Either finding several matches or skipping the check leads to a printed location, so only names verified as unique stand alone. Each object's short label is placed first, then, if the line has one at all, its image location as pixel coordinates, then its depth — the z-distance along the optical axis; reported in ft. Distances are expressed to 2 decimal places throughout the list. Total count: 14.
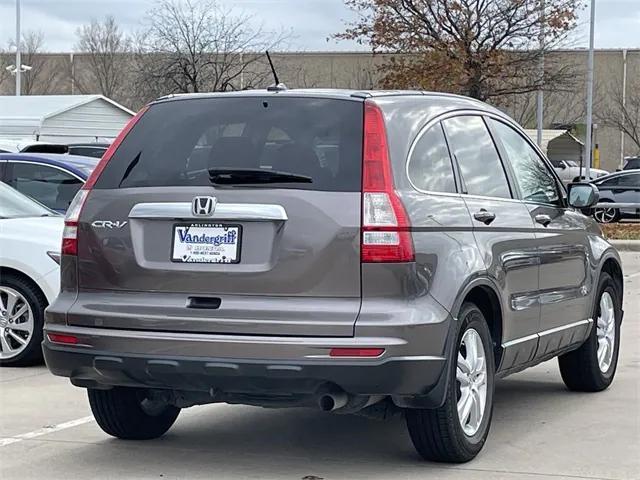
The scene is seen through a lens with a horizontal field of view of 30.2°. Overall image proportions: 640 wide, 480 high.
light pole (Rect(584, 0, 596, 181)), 115.12
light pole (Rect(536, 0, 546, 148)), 99.14
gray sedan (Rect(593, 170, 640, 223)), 103.86
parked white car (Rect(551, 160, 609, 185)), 159.84
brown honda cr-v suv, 17.04
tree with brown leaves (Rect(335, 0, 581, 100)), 95.61
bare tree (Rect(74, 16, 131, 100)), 210.18
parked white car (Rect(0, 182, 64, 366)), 28.71
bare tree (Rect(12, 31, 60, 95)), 224.53
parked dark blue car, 39.81
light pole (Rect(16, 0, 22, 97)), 155.63
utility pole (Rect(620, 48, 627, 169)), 237.45
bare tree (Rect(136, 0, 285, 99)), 115.96
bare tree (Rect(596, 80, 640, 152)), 218.59
